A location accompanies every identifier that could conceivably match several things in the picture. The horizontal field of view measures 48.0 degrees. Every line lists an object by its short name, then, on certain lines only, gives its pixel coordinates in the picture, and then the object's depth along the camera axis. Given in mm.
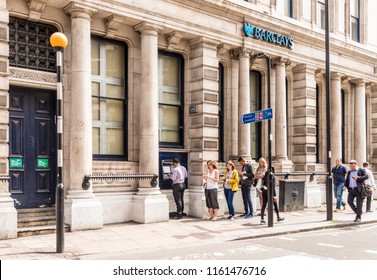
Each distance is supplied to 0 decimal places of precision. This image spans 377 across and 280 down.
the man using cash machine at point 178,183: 13312
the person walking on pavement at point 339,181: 15914
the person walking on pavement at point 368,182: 13346
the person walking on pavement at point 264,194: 12317
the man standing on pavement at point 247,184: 13531
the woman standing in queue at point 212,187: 13102
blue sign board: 11445
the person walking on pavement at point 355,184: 13102
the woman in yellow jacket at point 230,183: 13352
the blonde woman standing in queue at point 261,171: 13227
